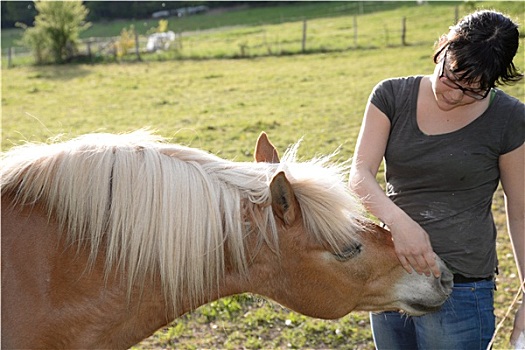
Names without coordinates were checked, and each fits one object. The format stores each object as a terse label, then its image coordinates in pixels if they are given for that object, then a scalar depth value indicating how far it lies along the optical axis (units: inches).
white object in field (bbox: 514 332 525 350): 95.2
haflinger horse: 82.0
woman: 99.2
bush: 1032.8
